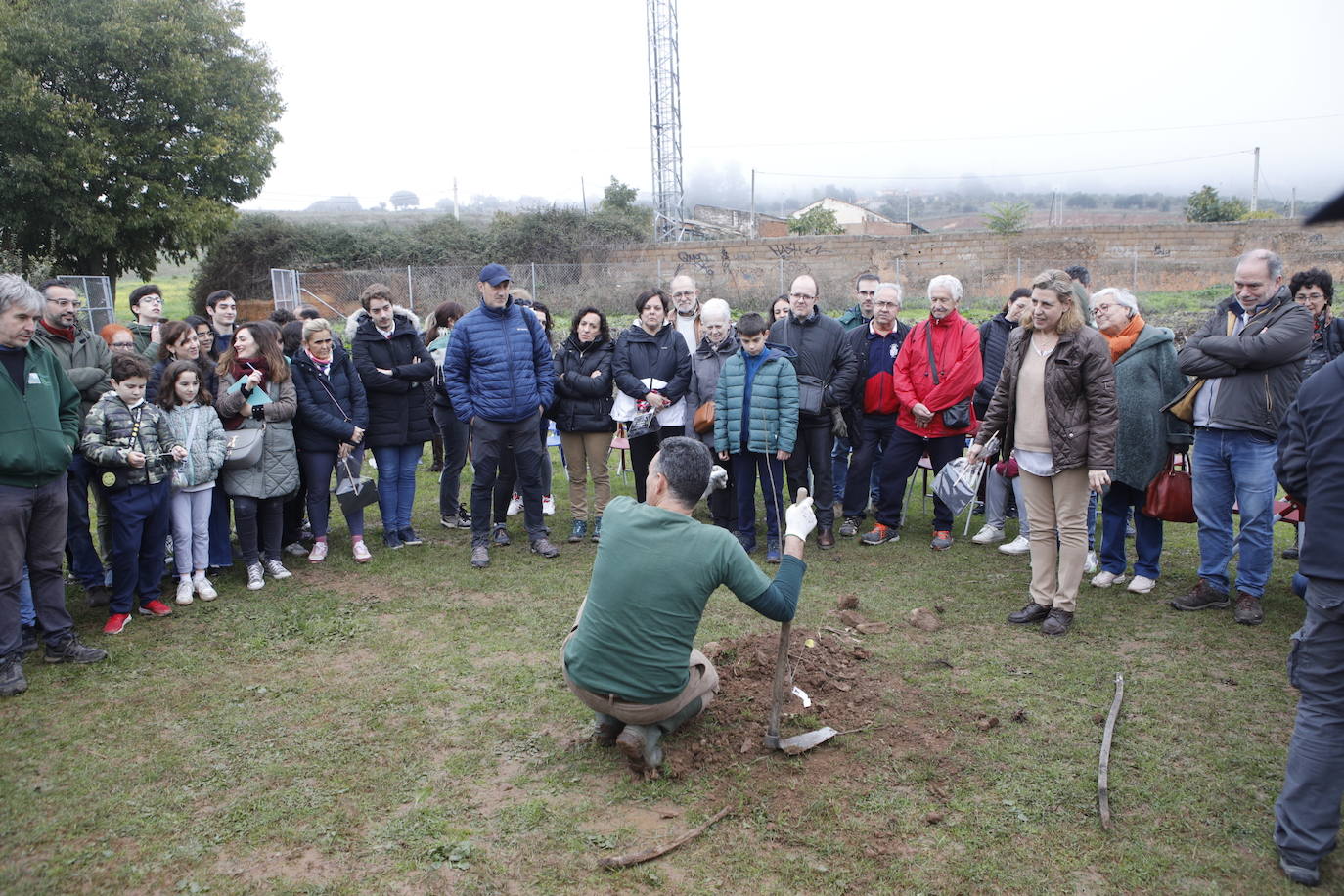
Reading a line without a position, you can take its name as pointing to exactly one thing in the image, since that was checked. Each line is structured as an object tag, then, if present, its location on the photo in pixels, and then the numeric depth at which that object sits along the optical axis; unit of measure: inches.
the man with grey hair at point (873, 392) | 307.6
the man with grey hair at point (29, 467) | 186.2
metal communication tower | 1382.9
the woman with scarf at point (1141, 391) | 239.3
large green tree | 850.1
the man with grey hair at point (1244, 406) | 210.2
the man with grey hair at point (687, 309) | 330.0
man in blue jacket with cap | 281.3
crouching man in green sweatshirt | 145.8
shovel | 160.4
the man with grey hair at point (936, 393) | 289.1
